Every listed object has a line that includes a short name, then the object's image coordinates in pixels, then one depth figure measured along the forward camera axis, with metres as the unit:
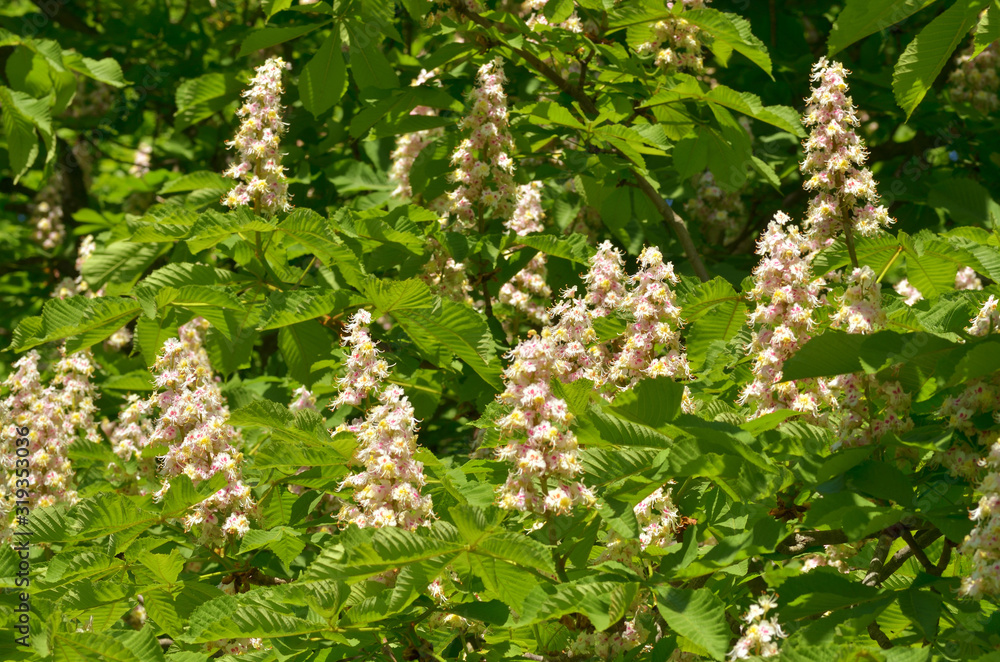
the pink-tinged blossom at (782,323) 2.96
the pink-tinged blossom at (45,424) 4.12
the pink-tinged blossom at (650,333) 3.18
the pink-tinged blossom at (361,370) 3.21
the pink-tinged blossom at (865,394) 2.61
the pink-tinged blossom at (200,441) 3.47
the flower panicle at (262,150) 4.23
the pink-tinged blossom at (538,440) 2.59
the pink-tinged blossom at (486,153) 4.62
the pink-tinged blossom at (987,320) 2.51
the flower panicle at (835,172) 3.12
